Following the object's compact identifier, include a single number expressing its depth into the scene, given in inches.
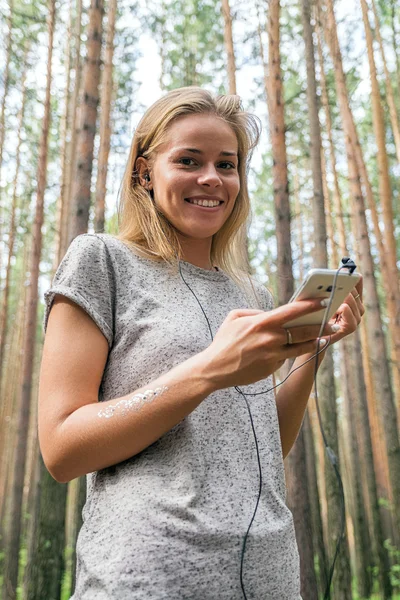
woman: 40.4
